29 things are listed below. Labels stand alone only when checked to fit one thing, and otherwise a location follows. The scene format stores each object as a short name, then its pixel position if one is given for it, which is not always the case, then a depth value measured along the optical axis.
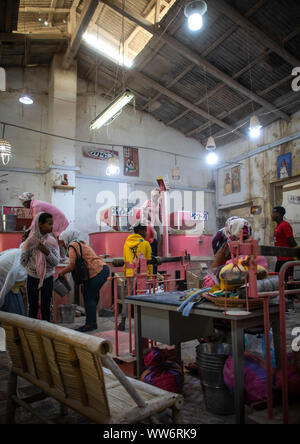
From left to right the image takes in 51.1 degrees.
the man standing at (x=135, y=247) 5.09
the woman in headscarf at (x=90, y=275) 4.82
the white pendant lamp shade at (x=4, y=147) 8.24
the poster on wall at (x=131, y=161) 12.01
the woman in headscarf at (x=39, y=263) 3.71
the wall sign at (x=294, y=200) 9.60
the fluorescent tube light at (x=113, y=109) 7.37
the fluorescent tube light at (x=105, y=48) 9.55
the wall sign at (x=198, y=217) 11.32
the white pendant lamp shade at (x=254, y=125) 8.29
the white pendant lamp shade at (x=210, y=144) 9.37
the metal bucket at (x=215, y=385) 2.30
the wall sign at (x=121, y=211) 10.36
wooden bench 1.47
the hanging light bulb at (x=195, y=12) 6.04
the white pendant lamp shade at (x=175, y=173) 11.08
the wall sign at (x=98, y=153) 11.27
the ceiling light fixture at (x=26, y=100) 9.28
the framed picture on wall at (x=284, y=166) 10.07
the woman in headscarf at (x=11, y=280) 3.96
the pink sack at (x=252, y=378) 2.07
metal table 2.02
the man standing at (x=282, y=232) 5.79
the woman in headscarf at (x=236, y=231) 2.47
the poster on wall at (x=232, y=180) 12.25
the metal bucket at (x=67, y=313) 5.82
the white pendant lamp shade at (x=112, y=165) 10.01
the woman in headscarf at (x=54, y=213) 4.28
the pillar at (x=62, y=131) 9.63
